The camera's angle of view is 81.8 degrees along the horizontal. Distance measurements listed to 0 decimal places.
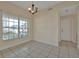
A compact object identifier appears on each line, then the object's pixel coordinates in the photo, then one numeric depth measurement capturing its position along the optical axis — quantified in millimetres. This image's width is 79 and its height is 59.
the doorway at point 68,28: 3772
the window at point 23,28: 3527
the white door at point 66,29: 4081
